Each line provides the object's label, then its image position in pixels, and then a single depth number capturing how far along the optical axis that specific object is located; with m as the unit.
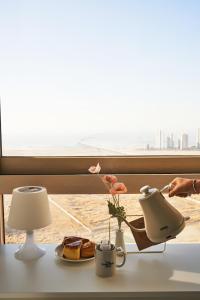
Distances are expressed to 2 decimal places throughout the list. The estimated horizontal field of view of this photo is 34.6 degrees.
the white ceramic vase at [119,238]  1.45
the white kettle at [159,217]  1.14
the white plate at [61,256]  1.34
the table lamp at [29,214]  1.35
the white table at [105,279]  1.12
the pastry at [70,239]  1.44
